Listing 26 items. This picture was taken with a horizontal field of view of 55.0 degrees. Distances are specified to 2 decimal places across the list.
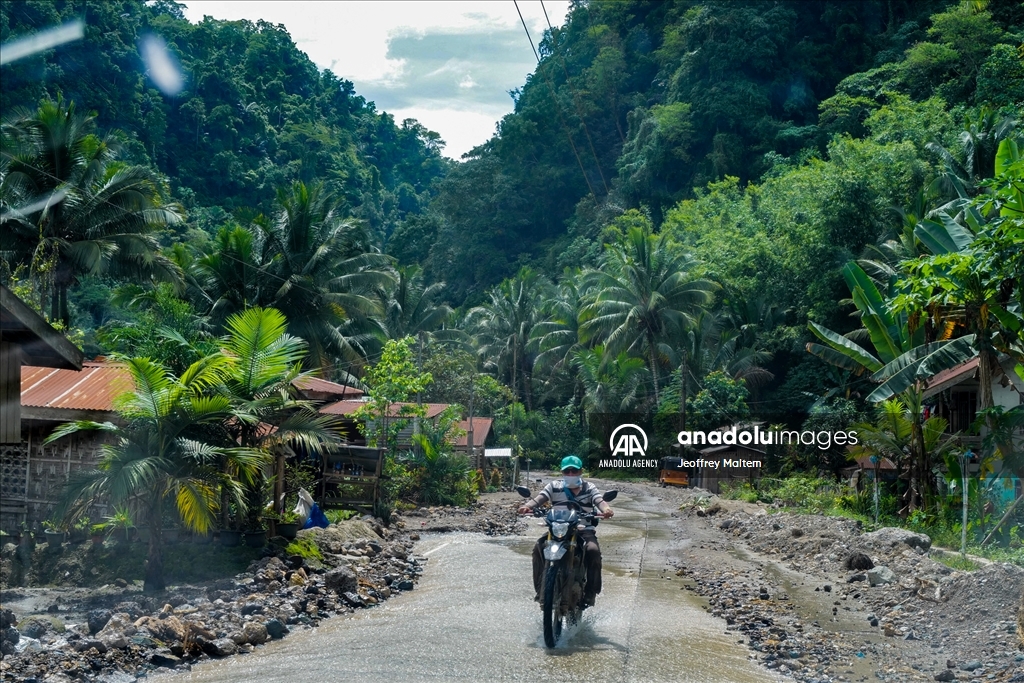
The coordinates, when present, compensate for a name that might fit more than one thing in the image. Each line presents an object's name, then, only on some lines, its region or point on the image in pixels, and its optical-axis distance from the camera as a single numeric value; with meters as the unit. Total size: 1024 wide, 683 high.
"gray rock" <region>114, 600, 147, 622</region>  10.38
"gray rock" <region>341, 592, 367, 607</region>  12.07
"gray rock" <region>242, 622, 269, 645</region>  9.70
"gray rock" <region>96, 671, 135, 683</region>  8.38
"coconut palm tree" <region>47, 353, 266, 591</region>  11.87
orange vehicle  42.97
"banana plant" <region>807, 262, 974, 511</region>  17.45
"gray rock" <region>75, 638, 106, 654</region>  8.88
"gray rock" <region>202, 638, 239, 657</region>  9.25
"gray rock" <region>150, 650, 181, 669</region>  8.98
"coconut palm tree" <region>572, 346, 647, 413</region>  45.25
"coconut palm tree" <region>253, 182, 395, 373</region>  31.83
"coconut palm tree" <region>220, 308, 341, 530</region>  13.64
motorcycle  9.02
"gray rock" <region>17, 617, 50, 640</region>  9.76
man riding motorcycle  9.68
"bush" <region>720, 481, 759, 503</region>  32.41
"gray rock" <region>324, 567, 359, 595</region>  12.39
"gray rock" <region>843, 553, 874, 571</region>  15.27
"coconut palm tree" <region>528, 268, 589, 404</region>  50.55
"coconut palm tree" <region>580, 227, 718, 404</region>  43.19
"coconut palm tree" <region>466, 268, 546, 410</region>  54.94
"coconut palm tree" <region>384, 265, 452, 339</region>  51.62
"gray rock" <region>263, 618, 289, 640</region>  10.09
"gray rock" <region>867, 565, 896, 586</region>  13.81
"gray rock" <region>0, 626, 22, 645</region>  9.16
